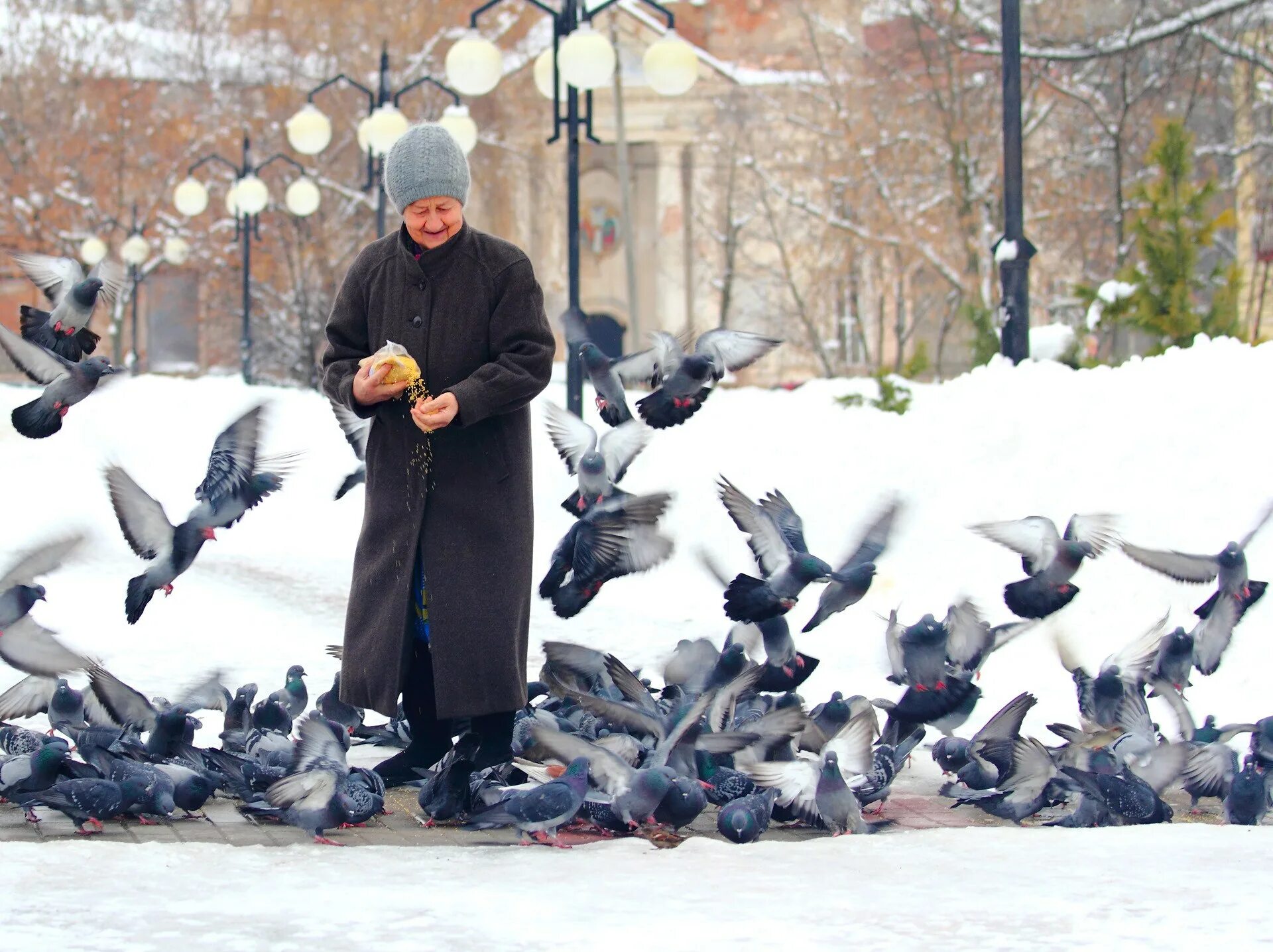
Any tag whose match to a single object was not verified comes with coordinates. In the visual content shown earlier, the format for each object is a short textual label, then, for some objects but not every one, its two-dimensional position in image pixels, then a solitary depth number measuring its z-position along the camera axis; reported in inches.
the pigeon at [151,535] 433.2
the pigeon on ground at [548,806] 344.8
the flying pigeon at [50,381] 470.9
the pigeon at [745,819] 347.3
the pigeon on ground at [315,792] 345.4
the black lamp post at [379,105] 1573.6
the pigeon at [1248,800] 375.9
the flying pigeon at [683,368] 485.7
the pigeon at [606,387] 502.9
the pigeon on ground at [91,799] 346.3
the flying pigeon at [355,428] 528.7
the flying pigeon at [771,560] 436.1
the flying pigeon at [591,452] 506.0
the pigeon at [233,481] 434.6
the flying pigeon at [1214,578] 473.4
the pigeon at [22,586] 419.5
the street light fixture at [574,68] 1067.3
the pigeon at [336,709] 448.1
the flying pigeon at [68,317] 501.0
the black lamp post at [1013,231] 920.9
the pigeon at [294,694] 449.7
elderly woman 367.2
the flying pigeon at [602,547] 455.2
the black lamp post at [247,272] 2102.9
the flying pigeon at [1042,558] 479.2
